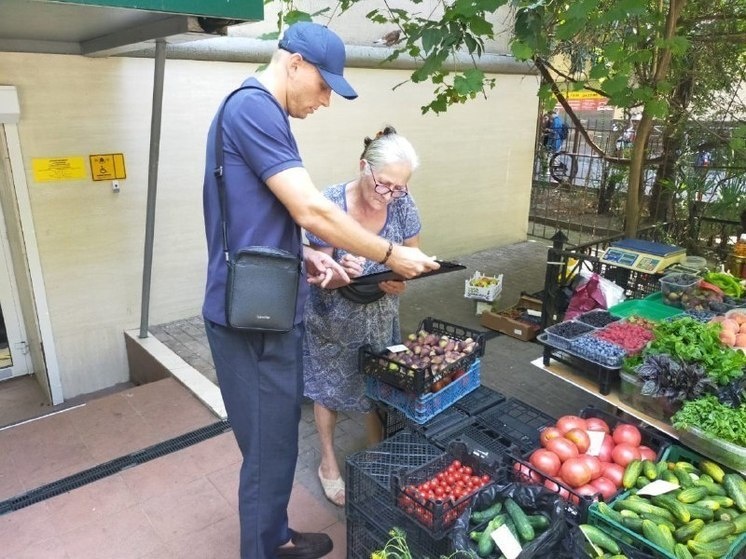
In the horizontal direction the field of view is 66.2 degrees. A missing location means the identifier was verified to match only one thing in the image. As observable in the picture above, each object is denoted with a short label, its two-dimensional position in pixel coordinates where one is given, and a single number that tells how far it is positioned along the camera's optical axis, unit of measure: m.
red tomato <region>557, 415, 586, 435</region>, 2.44
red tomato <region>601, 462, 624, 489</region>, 2.22
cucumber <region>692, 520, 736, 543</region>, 1.88
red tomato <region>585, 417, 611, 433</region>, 2.51
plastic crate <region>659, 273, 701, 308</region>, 3.52
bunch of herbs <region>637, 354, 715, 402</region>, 2.36
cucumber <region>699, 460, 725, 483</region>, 2.18
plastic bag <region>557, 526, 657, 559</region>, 1.88
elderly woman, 2.47
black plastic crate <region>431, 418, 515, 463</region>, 2.39
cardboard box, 5.16
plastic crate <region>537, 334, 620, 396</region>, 2.66
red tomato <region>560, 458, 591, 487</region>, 2.17
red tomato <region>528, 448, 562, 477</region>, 2.22
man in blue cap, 1.82
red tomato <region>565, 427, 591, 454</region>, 2.36
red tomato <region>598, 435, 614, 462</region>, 2.36
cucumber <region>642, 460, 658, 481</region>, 2.18
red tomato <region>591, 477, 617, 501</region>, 2.15
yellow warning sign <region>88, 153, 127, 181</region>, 4.53
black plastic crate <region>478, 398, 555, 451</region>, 2.55
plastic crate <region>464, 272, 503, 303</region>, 5.66
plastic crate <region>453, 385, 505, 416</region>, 2.75
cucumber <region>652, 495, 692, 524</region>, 1.96
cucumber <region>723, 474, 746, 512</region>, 2.04
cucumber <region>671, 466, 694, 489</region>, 2.13
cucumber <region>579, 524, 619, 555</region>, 1.88
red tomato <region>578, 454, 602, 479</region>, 2.21
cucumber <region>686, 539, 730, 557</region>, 1.84
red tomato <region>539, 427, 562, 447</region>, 2.37
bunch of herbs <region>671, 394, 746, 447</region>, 2.14
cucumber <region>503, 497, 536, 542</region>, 1.92
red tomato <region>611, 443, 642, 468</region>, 2.32
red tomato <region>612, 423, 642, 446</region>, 2.43
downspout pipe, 3.83
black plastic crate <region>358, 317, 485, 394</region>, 2.52
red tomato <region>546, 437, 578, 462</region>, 2.27
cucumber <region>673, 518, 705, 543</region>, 1.90
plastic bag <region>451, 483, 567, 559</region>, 1.86
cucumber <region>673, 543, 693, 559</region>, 1.80
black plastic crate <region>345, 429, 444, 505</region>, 2.29
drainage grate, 3.01
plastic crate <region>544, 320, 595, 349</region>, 2.86
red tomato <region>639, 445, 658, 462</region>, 2.35
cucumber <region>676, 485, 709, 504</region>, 2.03
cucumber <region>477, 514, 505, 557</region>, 1.87
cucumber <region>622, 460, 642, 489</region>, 2.17
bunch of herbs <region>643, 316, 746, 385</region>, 2.38
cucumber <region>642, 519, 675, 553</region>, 1.84
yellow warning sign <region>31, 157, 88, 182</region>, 4.27
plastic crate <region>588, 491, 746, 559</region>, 1.85
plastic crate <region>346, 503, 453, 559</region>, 2.09
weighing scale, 4.04
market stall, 1.93
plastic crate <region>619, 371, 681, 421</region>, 2.47
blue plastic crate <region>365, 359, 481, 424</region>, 2.61
